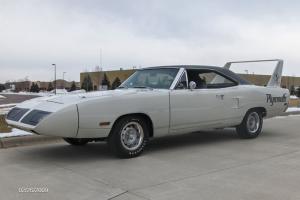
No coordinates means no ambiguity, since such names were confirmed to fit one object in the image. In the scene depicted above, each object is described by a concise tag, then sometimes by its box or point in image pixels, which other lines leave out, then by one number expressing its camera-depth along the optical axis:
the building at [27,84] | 104.94
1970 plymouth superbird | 6.38
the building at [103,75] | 67.00
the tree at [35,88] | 84.69
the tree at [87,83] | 65.01
